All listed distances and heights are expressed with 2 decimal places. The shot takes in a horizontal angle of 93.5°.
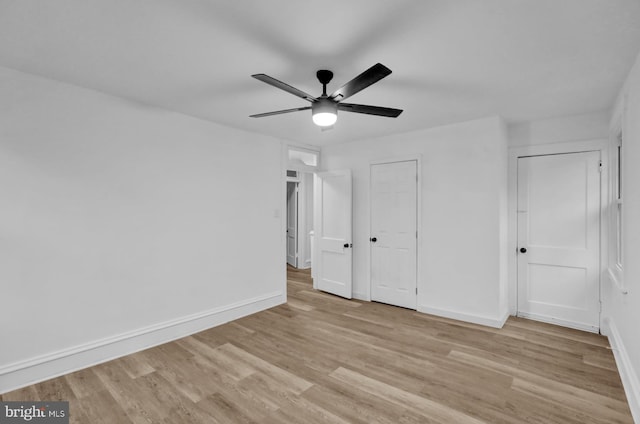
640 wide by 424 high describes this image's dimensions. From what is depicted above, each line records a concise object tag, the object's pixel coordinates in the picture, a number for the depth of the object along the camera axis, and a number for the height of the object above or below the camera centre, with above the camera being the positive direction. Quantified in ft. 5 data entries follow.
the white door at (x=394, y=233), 14.02 -0.97
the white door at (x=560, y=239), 11.38 -1.02
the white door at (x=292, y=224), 23.67 -0.88
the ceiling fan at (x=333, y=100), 6.20 +2.72
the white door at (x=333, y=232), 15.90 -1.03
